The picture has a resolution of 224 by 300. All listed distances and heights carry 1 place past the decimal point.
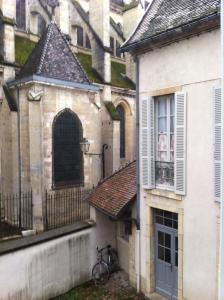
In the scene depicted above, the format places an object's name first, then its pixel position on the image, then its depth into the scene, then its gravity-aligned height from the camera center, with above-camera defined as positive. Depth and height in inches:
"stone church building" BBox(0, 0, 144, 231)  515.5 +50.8
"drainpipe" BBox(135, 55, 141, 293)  349.1 -89.3
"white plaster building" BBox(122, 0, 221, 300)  274.7 -7.5
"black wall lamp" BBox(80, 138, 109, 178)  578.9 -11.3
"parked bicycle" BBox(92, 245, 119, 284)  402.0 -166.4
